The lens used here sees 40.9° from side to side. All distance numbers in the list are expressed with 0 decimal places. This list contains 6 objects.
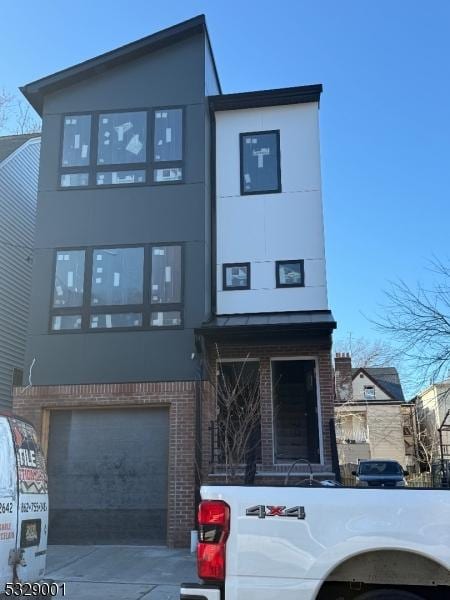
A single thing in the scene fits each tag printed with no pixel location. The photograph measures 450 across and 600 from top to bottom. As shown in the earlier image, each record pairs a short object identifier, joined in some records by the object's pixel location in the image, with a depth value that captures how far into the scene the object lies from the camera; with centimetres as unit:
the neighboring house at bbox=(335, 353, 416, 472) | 3703
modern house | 1110
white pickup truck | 336
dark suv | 1652
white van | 504
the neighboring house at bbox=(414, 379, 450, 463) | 3647
